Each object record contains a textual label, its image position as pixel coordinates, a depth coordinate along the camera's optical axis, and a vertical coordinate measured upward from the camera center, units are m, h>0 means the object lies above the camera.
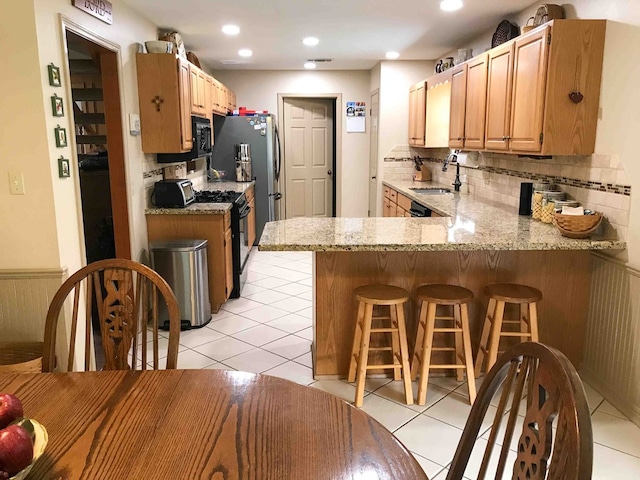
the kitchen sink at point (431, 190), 5.19 -0.43
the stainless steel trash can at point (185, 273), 3.71 -0.90
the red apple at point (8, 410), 0.94 -0.48
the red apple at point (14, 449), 0.85 -0.50
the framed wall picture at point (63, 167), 2.65 -0.09
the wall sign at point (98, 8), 2.88 +0.85
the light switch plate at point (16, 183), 2.53 -0.16
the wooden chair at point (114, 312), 1.60 -0.51
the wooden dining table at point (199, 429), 1.01 -0.62
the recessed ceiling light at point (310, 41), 4.86 +1.05
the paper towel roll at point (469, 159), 4.73 -0.10
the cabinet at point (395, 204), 5.04 -0.59
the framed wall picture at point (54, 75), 2.55 +0.38
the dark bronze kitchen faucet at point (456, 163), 5.13 -0.17
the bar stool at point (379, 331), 2.64 -0.96
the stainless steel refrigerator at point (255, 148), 6.18 +0.02
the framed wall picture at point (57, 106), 2.58 +0.22
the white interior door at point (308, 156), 7.34 -0.10
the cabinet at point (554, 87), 2.84 +0.36
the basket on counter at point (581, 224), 2.68 -0.40
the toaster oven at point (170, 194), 4.04 -0.35
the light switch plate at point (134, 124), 3.69 +0.19
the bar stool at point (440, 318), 2.66 -0.93
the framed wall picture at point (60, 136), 2.61 +0.07
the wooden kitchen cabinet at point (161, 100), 3.89 +0.38
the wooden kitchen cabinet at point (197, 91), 4.41 +0.53
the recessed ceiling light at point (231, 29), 4.39 +1.05
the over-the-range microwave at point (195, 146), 4.39 +0.03
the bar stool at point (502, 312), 2.68 -0.88
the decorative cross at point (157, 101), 3.92 +0.37
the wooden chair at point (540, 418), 0.72 -0.44
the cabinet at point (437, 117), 5.26 +0.34
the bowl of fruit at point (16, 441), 0.86 -0.51
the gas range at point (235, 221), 4.48 -0.63
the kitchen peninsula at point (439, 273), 2.88 -0.71
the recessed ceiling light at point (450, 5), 3.62 +1.04
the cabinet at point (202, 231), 4.02 -0.64
